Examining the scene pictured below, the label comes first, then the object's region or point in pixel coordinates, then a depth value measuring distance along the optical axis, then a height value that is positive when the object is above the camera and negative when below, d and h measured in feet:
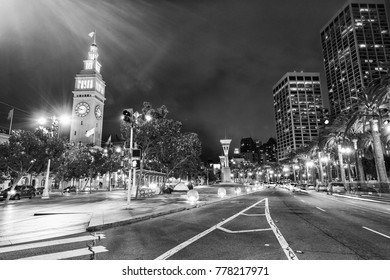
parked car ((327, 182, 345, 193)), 131.85 -5.60
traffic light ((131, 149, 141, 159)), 49.35 +5.24
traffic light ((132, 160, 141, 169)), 48.47 +3.10
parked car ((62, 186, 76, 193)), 163.08 -6.51
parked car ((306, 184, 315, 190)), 193.46 -7.25
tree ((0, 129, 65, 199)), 93.31 +12.05
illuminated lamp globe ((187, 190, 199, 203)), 71.51 -5.18
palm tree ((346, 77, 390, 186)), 88.99 +29.85
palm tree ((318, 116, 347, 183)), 139.74 +27.32
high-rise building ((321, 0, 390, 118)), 575.38 +337.18
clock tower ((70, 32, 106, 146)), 296.10 +100.69
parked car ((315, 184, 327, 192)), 158.29 -6.65
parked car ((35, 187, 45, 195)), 134.60 -6.37
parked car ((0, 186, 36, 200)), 90.82 -5.19
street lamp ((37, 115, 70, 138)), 99.19 +23.18
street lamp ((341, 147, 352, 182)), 144.05 +17.94
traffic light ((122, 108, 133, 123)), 48.51 +13.25
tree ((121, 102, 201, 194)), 96.43 +18.37
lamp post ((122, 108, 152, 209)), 48.58 +12.86
